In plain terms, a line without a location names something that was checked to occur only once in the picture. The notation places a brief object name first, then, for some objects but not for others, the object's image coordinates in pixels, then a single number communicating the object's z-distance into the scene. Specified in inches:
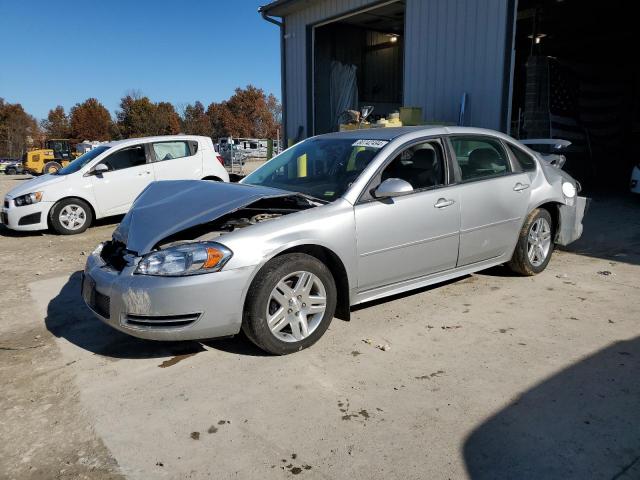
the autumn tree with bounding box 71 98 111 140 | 2672.2
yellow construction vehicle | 1188.5
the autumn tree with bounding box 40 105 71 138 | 2797.7
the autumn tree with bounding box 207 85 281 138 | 2901.1
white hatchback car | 323.9
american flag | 468.4
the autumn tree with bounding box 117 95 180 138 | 2413.9
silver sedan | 123.0
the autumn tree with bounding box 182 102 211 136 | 2753.4
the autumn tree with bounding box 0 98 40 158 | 2568.9
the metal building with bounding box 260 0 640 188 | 372.5
